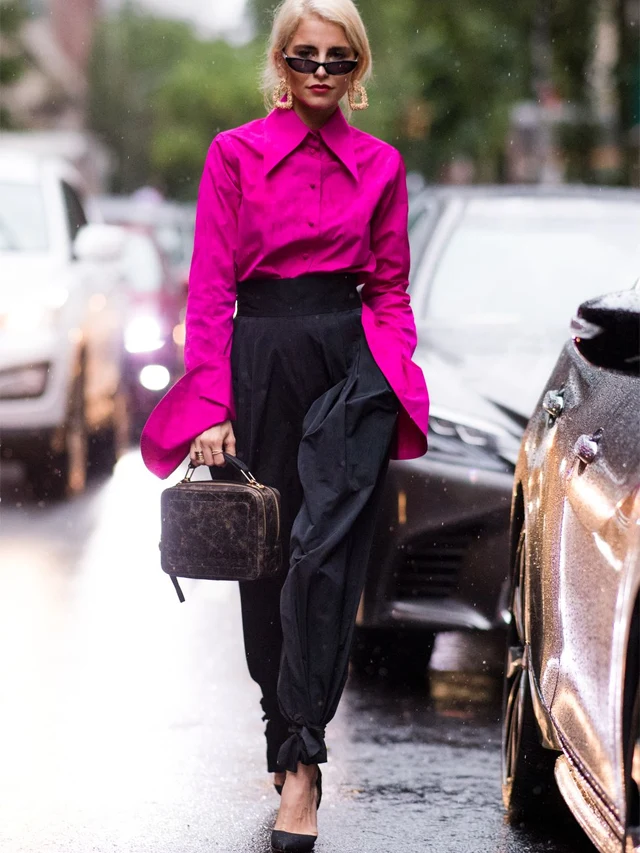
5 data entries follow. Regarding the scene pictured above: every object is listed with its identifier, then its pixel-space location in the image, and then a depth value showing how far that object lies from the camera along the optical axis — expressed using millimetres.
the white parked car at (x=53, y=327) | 20303
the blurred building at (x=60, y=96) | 114376
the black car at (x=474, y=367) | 11561
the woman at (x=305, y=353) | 8703
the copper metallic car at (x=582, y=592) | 6260
